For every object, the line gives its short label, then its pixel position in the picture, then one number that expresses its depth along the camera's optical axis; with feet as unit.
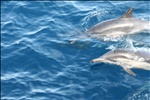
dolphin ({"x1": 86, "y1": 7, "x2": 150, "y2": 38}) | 58.95
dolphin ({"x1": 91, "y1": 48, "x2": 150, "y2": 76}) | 50.39
